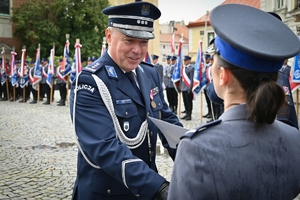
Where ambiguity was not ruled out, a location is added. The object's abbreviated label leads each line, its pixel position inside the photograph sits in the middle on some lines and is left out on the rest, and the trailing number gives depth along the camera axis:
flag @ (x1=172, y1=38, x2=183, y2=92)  13.34
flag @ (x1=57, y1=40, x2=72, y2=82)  16.36
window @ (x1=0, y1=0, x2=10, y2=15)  30.95
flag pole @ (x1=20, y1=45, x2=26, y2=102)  18.13
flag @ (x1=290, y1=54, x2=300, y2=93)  8.43
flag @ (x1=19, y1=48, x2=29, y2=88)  18.20
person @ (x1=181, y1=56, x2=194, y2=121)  12.52
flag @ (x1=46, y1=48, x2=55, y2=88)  17.02
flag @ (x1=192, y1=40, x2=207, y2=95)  12.12
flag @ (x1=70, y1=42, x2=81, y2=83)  15.03
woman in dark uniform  1.17
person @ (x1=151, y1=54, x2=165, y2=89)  15.01
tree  29.77
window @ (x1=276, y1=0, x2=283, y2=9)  20.05
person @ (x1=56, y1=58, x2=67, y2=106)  16.31
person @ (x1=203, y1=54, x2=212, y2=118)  12.19
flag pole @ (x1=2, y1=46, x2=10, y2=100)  19.67
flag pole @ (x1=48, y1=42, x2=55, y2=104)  16.77
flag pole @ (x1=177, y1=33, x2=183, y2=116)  13.41
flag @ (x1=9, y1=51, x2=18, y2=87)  18.89
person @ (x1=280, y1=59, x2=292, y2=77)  9.77
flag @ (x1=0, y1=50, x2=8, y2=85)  20.30
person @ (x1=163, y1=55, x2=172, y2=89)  14.70
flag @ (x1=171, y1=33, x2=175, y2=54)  16.95
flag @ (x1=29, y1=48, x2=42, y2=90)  17.34
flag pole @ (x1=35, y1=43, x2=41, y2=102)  17.62
